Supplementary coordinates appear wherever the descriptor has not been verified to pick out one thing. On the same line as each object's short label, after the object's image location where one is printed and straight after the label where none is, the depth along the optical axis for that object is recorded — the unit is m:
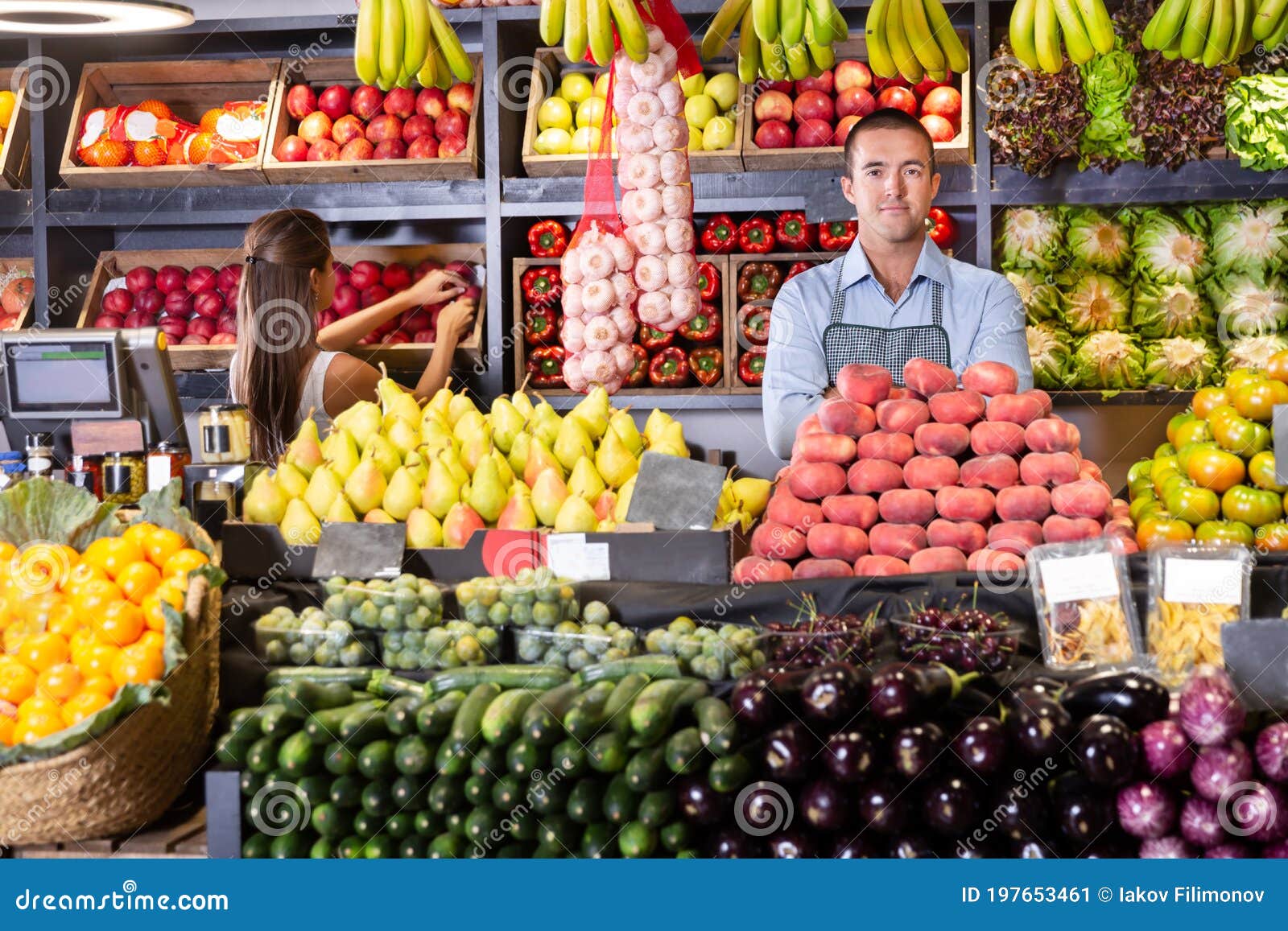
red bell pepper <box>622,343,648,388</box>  4.31
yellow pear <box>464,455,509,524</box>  2.38
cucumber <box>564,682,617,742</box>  1.62
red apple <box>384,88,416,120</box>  4.46
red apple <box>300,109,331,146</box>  4.45
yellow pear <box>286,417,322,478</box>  2.55
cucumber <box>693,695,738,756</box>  1.58
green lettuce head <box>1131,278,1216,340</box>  4.24
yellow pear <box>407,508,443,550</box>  2.27
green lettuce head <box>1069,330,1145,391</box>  4.23
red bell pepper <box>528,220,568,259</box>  4.47
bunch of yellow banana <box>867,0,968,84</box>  2.98
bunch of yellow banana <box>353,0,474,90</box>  2.96
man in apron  3.12
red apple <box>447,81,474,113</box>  4.45
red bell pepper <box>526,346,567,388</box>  4.40
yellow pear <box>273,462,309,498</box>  2.46
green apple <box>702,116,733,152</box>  4.33
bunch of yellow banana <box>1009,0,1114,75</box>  2.77
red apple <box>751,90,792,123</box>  4.27
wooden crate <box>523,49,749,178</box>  4.26
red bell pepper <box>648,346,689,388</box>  4.38
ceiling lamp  3.50
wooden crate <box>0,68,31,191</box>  4.53
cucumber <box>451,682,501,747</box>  1.64
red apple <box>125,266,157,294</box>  4.70
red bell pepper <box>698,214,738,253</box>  4.39
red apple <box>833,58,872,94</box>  4.27
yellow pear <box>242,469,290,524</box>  2.41
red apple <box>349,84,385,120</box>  4.51
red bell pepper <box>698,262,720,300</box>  4.34
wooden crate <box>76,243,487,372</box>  4.49
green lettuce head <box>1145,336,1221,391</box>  4.20
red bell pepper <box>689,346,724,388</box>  4.38
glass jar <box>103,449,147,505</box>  2.98
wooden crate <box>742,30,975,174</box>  4.10
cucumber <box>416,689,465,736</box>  1.66
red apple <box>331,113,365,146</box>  4.43
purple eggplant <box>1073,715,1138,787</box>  1.49
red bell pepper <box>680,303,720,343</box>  4.36
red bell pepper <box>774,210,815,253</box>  4.35
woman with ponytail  3.71
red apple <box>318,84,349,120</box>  4.47
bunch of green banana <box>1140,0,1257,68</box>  2.83
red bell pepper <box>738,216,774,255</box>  4.36
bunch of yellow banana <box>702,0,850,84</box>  2.86
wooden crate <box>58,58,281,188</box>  4.43
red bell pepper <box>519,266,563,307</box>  4.37
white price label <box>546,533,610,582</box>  2.15
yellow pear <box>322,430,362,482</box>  2.51
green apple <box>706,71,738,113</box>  4.44
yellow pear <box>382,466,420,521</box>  2.39
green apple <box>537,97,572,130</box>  4.40
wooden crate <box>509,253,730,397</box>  4.34
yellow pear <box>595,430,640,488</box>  2.53
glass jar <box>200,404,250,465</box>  2.71
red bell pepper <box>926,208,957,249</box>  4.27
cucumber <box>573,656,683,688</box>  1.74
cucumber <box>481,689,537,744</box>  1.62
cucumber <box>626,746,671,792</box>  1.59
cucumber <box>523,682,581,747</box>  1.62
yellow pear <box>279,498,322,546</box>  2.30
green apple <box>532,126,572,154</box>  4.34
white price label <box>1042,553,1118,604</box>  1.83
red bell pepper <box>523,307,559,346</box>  4.41
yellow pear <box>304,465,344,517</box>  2.41
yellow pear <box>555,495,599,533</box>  2.26
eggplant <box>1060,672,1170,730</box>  1.57
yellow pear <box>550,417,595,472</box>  2.57
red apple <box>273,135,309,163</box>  4.40
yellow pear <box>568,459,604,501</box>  2.44
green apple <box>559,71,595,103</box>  4.41
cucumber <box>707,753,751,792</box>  1.56
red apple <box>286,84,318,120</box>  4.51
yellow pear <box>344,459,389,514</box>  2.42
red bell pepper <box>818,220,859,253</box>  4.32
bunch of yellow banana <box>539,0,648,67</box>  2.90
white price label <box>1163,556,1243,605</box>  1.86
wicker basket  1.64
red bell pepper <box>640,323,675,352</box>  4.35
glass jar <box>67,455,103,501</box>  3.02
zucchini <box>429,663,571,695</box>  1.75
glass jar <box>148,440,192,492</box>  2.93
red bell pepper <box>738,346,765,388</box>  4.32
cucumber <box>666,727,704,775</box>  1.58
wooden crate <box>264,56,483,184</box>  4.30
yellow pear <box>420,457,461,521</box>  2.35
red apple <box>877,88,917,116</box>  4.19
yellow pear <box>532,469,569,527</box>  2.35
